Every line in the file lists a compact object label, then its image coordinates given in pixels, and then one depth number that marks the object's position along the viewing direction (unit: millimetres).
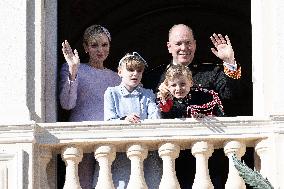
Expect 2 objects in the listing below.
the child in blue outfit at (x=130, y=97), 13625
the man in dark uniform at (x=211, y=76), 13812
